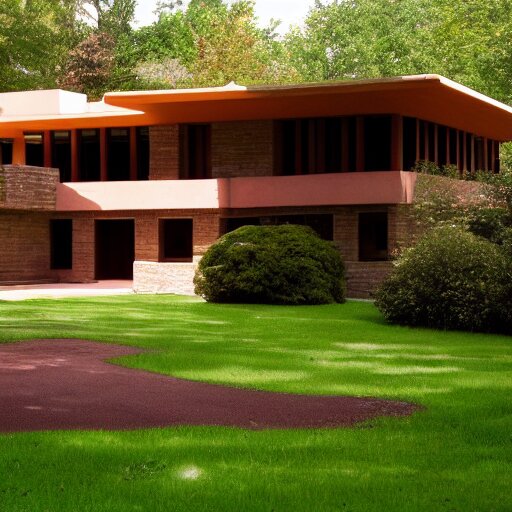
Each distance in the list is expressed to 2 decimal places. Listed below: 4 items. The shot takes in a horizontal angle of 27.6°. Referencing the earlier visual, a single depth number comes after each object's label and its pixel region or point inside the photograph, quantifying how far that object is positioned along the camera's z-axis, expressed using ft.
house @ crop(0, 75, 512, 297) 113.70
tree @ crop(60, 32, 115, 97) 225.97
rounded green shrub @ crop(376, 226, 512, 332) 73.92
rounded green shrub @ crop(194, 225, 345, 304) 94.68
